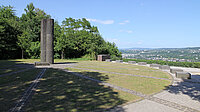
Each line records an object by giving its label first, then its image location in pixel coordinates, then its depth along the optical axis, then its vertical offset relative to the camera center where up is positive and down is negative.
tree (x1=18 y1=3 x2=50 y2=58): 30.36 +5.76
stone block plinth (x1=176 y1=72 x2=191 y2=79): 10.71 -1.62
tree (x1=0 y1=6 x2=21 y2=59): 28.55 +4.47
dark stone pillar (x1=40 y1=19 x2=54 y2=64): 17.42 +1.97
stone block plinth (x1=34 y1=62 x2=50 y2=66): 15.81 -1.10
